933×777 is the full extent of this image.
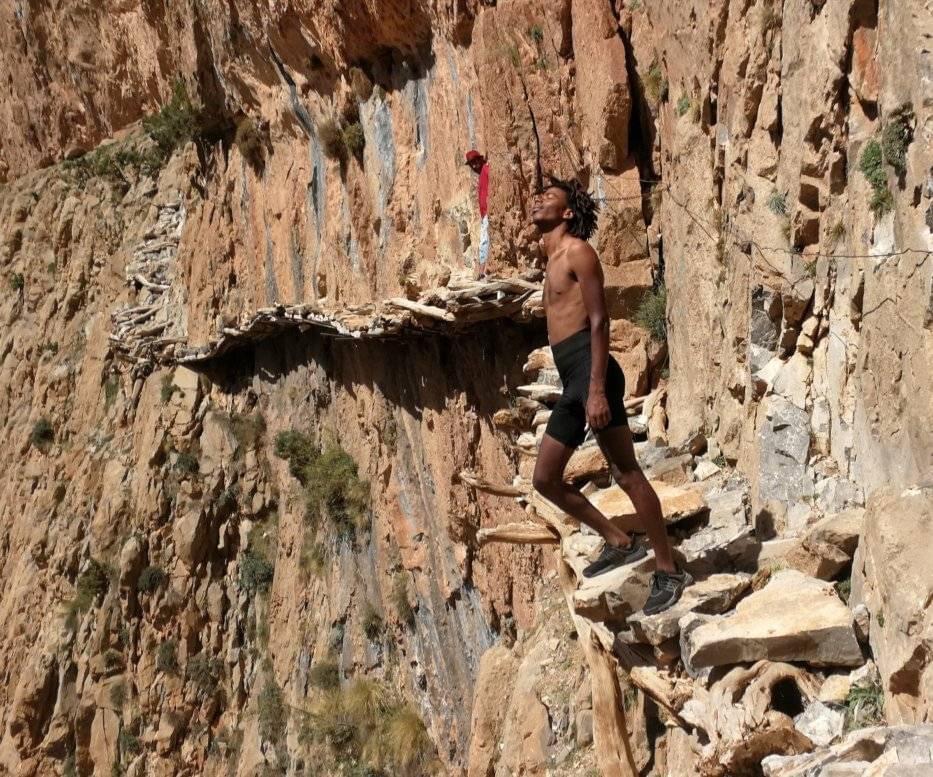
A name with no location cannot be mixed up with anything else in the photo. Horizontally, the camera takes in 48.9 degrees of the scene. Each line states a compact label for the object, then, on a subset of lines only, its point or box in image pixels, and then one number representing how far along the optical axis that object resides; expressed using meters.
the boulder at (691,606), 3.79
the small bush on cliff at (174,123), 15.81
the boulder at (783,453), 4.45
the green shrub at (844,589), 3.64
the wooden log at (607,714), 4.62
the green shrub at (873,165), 3.83
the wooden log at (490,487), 6.63
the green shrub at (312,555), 13.28
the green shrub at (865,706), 3.06
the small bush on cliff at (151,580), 14.98
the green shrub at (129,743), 14.61
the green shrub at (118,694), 14.89
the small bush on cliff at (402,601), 11.70
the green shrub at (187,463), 15.41
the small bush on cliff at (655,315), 7.40
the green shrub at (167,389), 15.95
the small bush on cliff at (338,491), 12.66
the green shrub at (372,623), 12.17
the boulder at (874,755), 2.34
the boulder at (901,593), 2.87
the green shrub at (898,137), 3.61
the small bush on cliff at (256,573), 14.38
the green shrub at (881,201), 3.75
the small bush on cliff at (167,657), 14.66
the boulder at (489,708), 9.30
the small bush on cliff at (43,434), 18.14
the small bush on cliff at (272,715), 13.23
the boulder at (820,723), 3.05
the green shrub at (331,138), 11.75
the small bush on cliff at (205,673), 14.41
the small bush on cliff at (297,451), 13.83
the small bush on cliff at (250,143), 13.97
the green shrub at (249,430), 14.91
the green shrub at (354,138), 11.45
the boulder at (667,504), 4.66
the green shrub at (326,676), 12.49
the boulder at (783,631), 3.33
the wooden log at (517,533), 6.04
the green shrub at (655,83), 7.18
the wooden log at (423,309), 9.21
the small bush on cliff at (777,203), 4.89
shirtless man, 4.16
